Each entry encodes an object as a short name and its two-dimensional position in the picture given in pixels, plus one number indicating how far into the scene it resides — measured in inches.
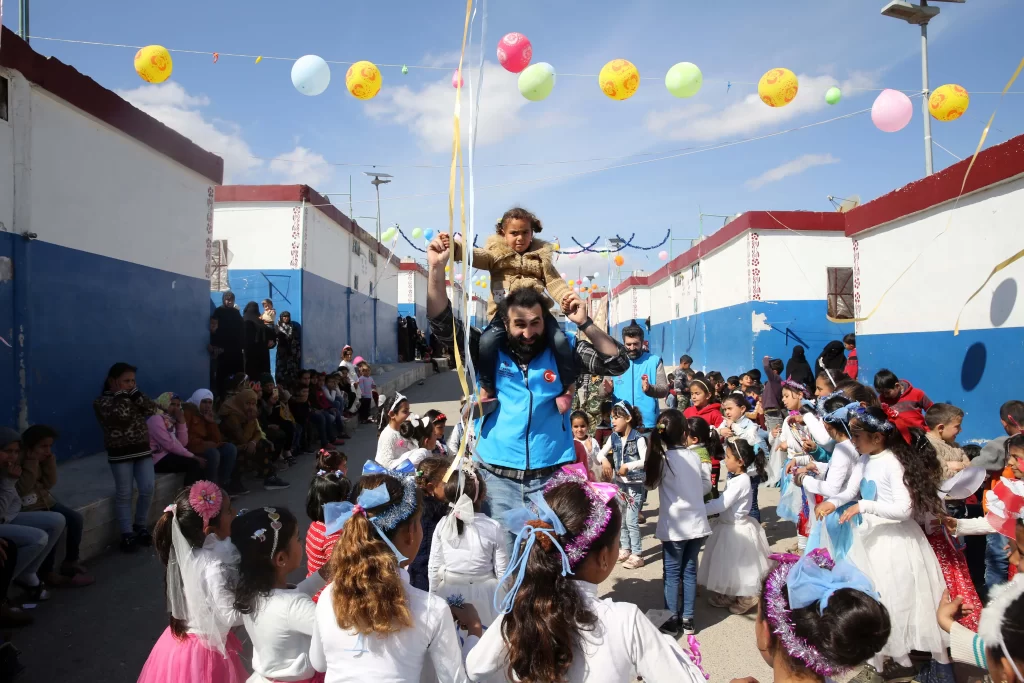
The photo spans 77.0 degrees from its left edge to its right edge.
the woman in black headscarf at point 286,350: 453.4
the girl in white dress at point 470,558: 113.0
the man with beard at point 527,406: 108.2
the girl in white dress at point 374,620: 78.0
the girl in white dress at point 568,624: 71.1
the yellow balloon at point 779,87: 282.7
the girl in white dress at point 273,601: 91.4
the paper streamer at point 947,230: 145.7
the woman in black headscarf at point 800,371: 424.2
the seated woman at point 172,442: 230.1
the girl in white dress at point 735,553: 155.6
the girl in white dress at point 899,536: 120.0
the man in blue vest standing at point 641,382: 233.3
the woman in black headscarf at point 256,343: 401.1
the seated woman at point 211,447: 251.4
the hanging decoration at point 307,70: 264.1
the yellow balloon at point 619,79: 278.1
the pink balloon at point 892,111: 287.4
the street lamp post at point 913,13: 320.2
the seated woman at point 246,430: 279.9
